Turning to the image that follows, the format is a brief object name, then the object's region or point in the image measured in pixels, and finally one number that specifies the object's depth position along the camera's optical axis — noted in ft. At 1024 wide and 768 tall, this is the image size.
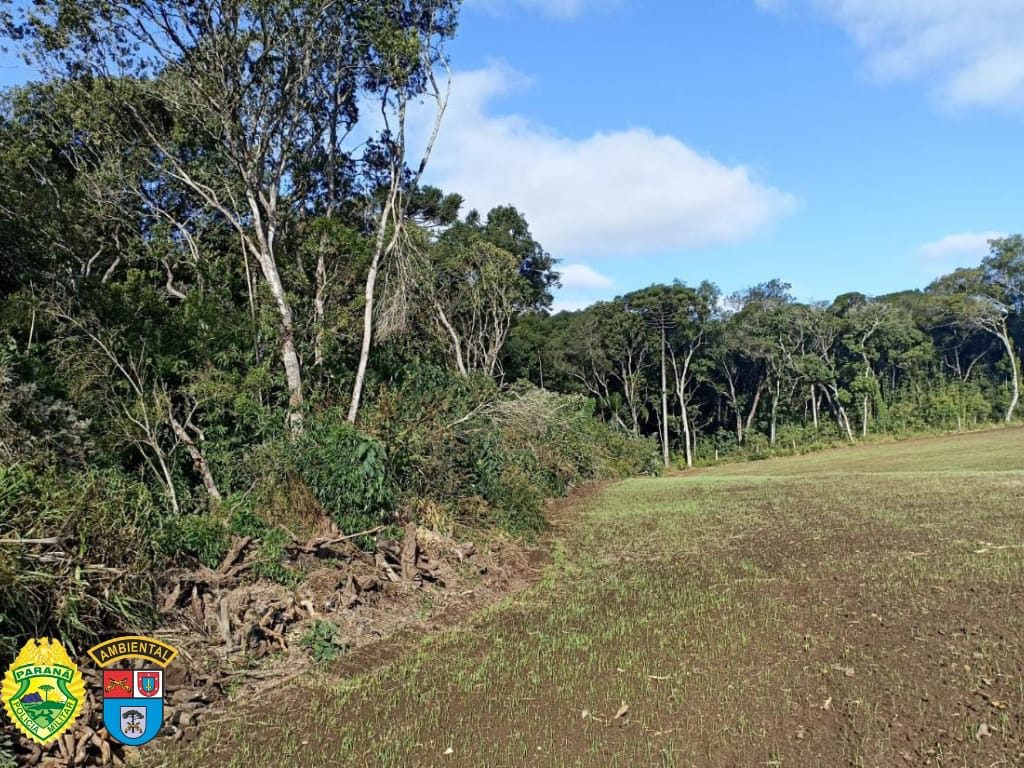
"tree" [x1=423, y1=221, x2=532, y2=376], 89.35
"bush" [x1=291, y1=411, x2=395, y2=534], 27.35
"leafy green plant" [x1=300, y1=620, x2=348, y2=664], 18.08
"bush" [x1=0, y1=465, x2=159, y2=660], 13.83
